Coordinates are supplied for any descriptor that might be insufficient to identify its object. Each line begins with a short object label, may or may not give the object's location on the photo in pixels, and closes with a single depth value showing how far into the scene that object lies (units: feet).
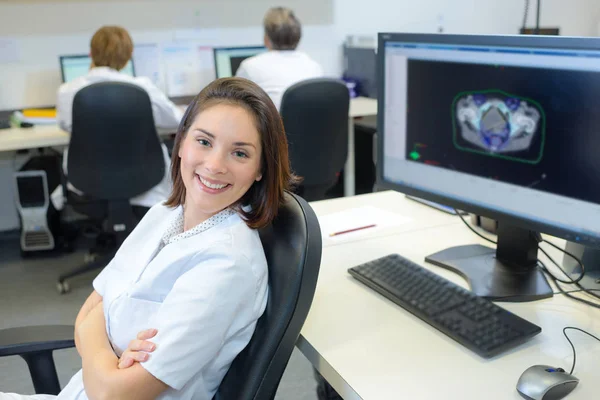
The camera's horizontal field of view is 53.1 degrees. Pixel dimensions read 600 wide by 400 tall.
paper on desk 4.83
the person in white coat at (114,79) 8.74
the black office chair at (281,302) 2.95
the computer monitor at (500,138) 3.34
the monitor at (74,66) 10.82
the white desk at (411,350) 2.84
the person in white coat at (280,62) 9.95
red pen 4.83
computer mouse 2.68
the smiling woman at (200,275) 2.89
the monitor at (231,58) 11.82
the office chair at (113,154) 7.82
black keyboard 3.15
